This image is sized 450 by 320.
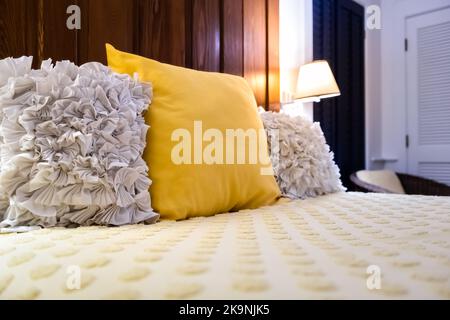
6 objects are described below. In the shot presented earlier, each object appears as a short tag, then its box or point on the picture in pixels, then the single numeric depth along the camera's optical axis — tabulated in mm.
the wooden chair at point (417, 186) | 1975
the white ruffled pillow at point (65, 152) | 674
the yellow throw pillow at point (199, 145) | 814
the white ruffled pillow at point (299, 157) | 1200
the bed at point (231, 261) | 357
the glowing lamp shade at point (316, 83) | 1864
